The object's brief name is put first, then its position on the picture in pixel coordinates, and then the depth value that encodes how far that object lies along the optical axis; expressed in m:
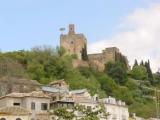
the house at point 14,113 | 55.38
